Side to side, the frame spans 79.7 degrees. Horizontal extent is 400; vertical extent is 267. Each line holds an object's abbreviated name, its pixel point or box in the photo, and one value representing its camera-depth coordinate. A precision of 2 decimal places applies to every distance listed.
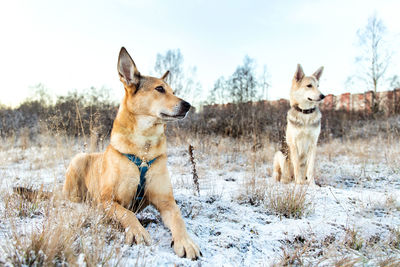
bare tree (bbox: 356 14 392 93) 21.59
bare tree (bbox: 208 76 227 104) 19.27
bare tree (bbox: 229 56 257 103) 18.78
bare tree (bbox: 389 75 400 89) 18.87
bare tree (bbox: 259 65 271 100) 20.00
